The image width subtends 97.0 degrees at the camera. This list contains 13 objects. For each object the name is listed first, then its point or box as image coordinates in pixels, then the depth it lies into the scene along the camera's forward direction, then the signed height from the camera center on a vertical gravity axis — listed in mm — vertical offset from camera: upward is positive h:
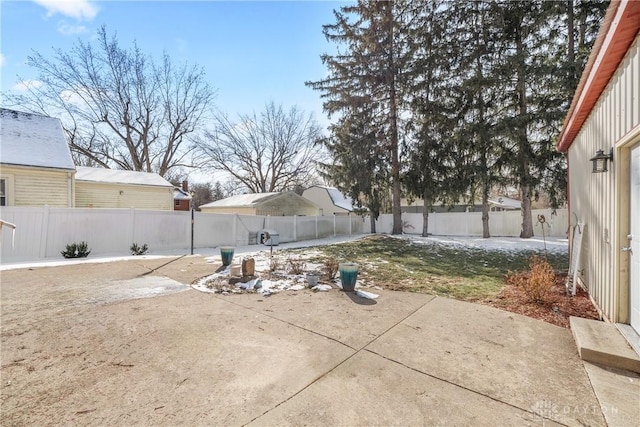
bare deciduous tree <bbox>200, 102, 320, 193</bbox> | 27219 +6792
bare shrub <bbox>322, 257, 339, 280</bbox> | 5946 -1140
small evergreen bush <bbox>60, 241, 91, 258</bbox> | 8484 -1090
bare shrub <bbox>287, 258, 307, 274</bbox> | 6510 -1236
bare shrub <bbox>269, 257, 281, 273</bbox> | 6675 -1231
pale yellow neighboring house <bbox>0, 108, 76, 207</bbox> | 10305 +1889
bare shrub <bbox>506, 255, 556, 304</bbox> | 4359 -1069
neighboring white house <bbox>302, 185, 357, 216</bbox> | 25772 +1535
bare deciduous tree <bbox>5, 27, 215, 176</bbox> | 18156 +8409
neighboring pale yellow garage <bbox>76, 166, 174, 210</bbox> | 13867 +1348
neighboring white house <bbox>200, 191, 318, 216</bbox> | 18719 +799
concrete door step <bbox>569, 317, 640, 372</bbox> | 2517 -1229
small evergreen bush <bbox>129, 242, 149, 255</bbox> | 9500 -1161
